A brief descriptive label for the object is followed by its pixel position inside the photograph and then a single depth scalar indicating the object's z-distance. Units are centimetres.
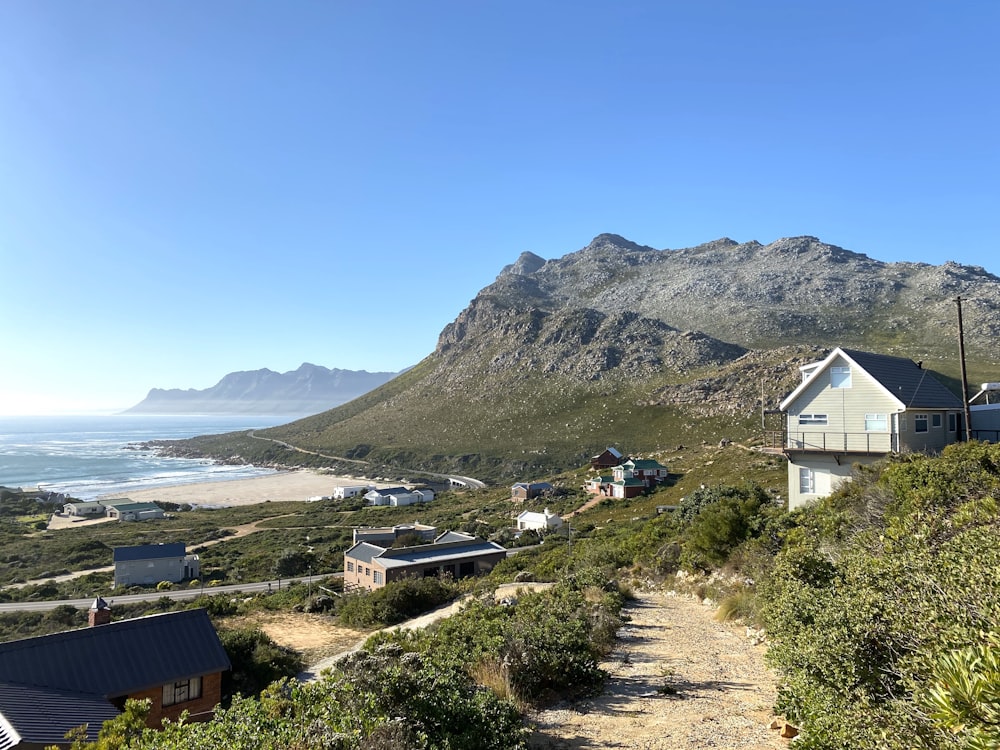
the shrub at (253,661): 1867
